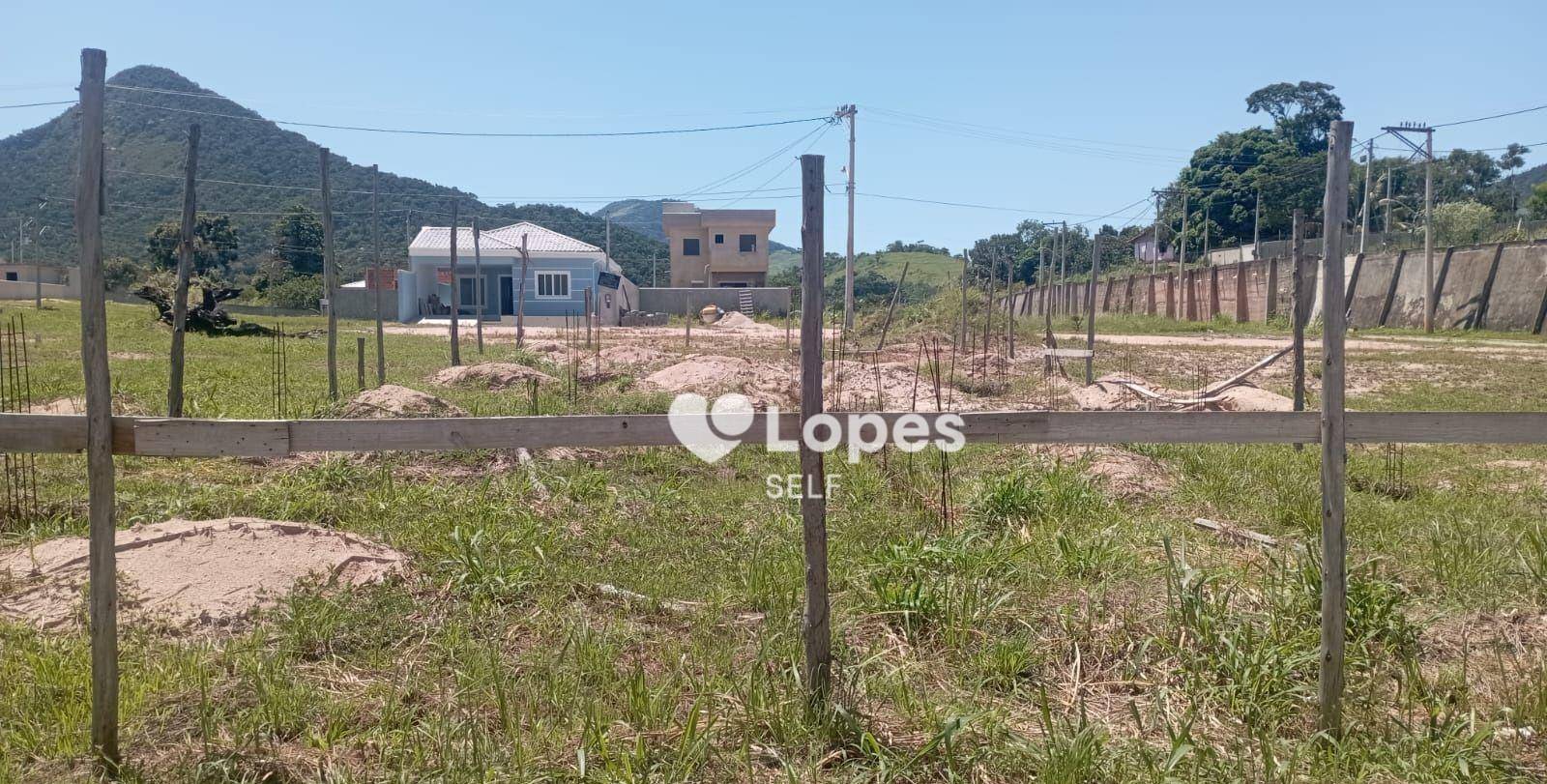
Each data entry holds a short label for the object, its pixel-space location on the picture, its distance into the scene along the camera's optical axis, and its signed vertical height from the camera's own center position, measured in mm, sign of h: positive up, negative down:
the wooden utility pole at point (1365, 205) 30683 +4527
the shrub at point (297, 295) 39469 +1696
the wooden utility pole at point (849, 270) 28052 +2095
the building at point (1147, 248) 67438 +6800
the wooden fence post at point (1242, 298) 36156 +1573
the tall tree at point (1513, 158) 59469 +11437
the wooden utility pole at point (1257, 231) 43031 +5501
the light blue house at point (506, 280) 37188 +2243
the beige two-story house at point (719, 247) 48156 +4653
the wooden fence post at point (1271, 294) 33938 +1615
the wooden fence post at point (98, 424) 2852 -280
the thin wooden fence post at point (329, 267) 10344 +788
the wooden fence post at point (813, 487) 3145 -506
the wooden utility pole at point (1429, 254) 27078 +2468
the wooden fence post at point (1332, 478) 3191 -470
